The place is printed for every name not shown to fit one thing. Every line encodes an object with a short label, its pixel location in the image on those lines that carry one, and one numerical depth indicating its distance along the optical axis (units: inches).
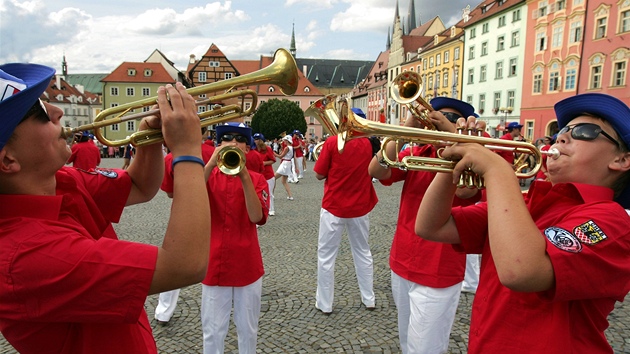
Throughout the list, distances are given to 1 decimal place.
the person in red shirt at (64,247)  52.7
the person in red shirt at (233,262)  137.2
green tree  2444.6
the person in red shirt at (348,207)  211.0
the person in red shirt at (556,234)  60.0
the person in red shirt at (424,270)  128.7
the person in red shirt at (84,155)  334.3
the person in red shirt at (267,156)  389.7
